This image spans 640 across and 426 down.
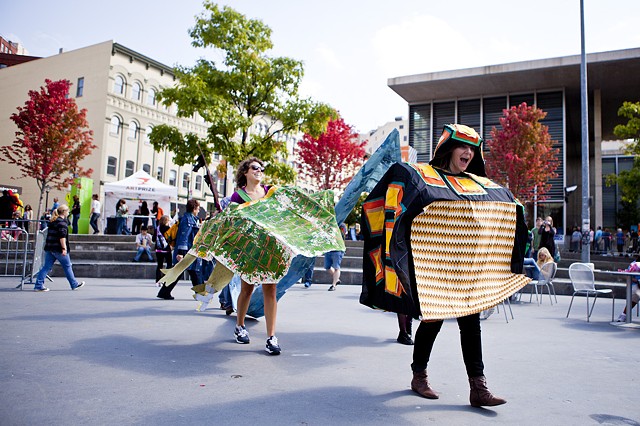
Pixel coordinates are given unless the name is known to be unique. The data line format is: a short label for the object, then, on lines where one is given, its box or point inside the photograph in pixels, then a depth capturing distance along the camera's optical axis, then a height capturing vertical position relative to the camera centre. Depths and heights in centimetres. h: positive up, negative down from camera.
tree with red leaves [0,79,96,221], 2492 +558
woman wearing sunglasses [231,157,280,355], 518 +62
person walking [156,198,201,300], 933 +32
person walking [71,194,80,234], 1997 +117
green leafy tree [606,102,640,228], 1944 +437
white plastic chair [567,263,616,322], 828 -24
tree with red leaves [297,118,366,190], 3122 +635
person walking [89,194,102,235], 2058 +127
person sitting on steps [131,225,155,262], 1527 +4
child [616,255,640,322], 760 -48
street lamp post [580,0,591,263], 1616 +371
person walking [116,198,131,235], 2019 +113
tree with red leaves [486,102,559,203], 2452 +524
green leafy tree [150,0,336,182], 1592 +511
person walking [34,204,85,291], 995 -5
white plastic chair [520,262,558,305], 1007 -21
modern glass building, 2783 +1058
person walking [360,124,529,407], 332 +7
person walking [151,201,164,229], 1908 +136
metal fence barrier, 1043 -39
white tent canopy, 2139 +239
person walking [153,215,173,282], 1146 +14
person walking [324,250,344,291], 1184 -23
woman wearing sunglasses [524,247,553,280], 984 -14
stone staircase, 1328 -36
